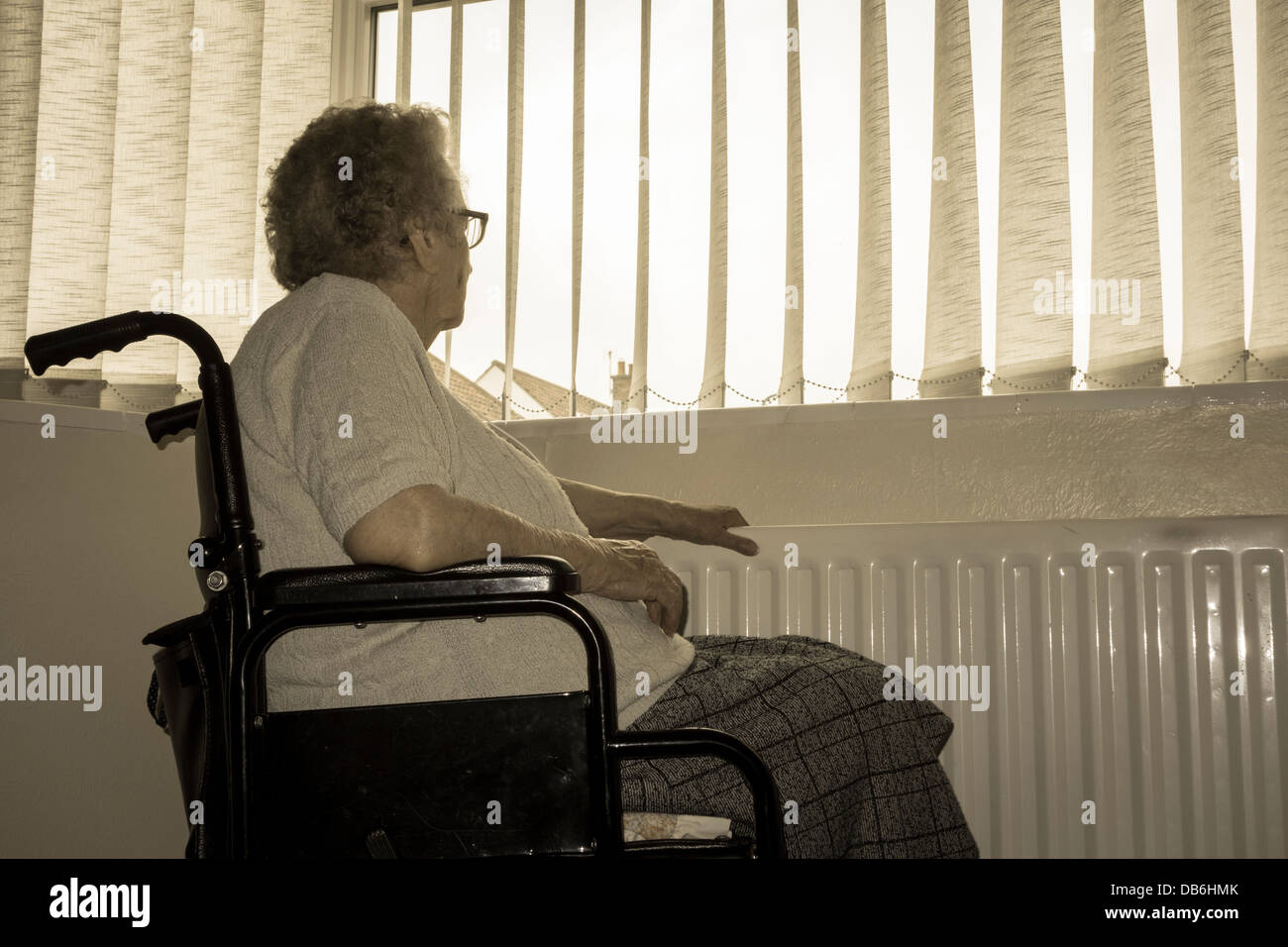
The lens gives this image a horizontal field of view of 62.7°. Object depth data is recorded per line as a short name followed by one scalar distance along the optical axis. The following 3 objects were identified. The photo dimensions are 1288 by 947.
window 1.86
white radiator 1.59
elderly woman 0.94
